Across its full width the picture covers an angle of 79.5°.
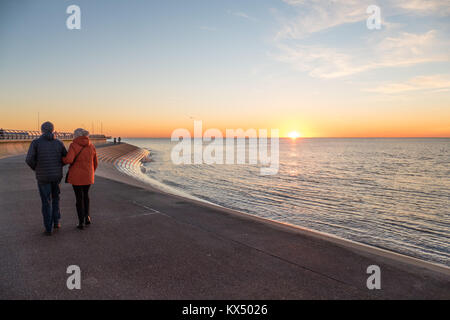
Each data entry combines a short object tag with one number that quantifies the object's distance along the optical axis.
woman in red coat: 5.46
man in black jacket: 5.17
